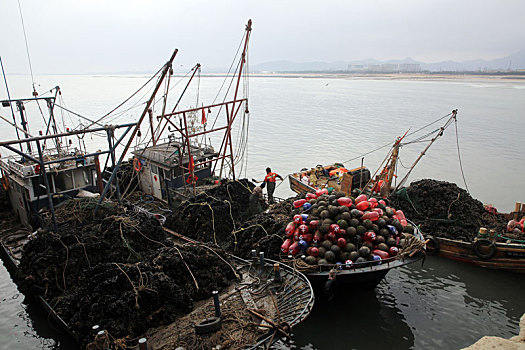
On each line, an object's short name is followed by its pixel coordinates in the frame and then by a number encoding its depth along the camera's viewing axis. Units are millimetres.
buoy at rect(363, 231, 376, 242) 9102
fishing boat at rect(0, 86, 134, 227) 11250
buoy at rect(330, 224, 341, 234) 9055
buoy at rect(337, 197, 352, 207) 9719
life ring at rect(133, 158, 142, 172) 14695
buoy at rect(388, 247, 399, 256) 9039
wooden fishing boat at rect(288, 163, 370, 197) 15594
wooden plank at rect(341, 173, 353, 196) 15271
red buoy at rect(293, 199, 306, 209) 11086
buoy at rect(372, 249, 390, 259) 8914
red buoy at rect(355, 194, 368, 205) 10203
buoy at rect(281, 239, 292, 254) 9484
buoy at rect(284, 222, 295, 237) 9719
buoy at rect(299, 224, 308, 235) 9391
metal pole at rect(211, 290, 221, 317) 6617
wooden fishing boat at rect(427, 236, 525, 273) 10883
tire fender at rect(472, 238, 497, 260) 11086
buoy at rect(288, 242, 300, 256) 9321
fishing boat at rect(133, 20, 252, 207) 14109
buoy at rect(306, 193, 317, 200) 11266
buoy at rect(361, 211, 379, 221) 9477
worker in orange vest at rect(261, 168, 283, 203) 14549
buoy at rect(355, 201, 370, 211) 9758
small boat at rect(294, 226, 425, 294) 8633
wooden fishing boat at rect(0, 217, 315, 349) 6449
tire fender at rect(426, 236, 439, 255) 12156
